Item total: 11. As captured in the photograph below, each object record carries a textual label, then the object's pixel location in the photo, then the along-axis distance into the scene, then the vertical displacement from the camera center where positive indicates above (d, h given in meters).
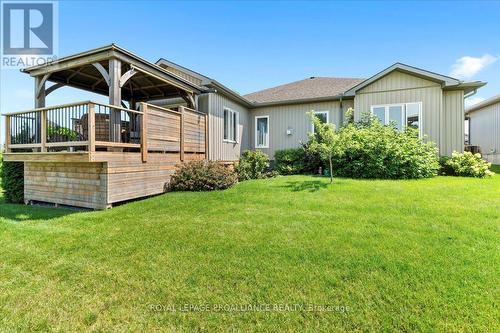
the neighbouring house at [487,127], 14.34 +2.32
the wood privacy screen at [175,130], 7.33 +1.16
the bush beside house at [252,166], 10.41 -0.05
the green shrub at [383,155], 8.99 +0.35
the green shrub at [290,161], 11.61 +0.18
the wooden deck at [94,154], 6.20 +0.30
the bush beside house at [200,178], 7.88 -0.42
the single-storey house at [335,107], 10.59 +2.70
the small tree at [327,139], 7.86 +0.80
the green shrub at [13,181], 8.10 -0.51
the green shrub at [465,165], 9.41 -0.05
